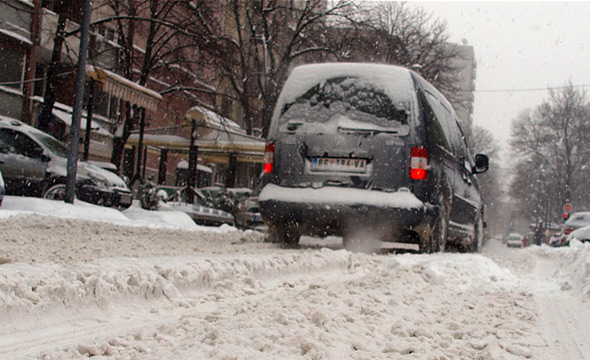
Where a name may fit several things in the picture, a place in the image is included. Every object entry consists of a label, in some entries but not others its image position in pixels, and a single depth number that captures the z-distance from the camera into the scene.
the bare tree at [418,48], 34.11
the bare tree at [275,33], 26.73
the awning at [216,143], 25.61
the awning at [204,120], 21.58
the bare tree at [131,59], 20.97
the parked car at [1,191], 10.59
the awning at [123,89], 15.07
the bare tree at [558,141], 55.09
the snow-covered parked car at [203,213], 17.70
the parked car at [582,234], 21.16
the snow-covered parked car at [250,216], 16.93
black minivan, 7.65
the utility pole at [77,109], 12.97
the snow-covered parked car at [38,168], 13.55
